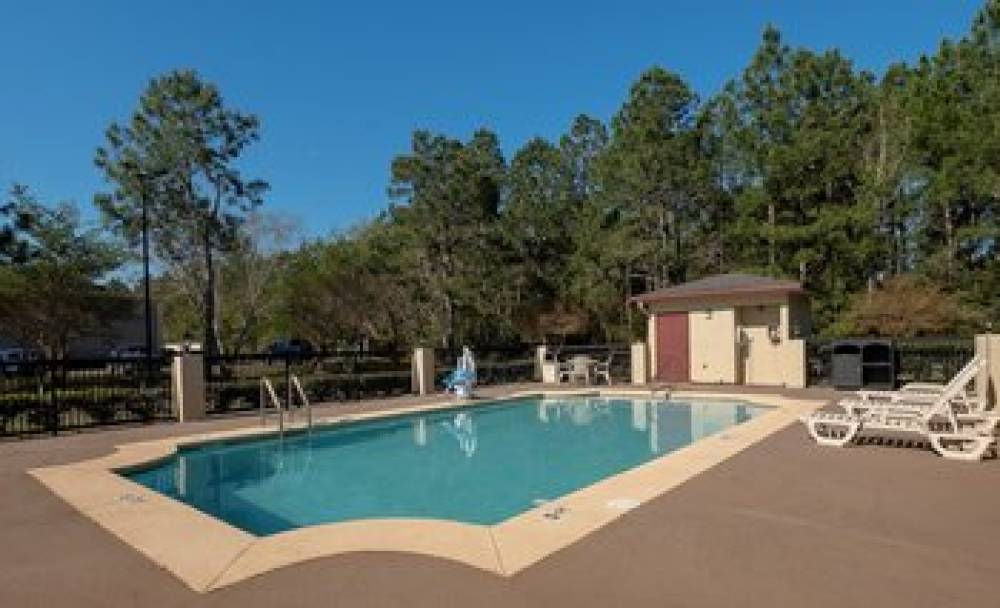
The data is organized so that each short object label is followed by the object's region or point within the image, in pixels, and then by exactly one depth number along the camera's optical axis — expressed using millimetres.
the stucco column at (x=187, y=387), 12914
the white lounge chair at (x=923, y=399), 8109
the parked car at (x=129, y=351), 35619
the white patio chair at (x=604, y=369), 19247
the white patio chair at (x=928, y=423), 7617
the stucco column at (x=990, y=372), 9930
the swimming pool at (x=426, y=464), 7578
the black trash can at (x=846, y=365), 15820
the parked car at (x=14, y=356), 11050
